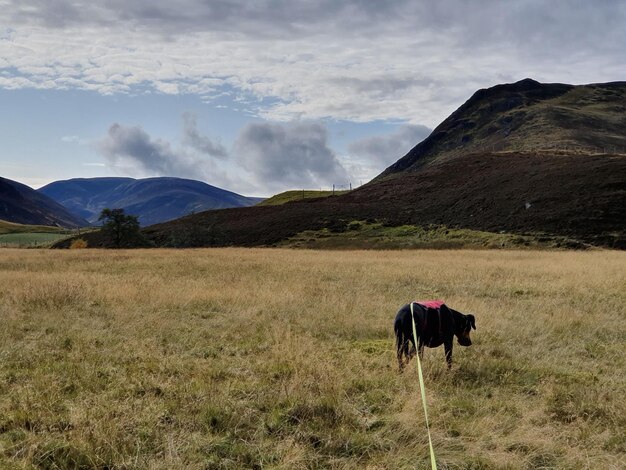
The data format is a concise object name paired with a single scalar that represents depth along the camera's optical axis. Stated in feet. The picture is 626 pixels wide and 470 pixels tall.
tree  178.60
